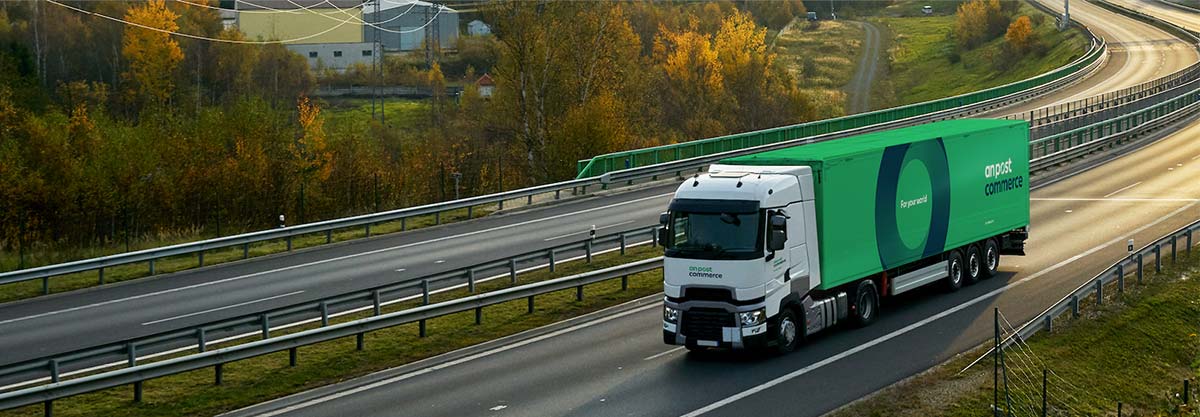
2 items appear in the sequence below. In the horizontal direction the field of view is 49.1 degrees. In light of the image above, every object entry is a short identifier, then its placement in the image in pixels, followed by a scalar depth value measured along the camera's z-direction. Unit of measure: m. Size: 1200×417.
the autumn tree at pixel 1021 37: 121.00
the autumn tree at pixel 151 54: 88.69
